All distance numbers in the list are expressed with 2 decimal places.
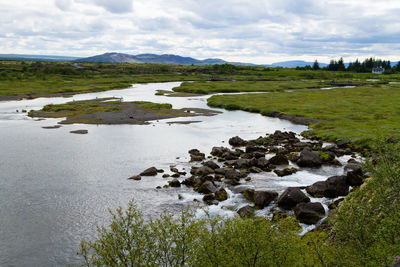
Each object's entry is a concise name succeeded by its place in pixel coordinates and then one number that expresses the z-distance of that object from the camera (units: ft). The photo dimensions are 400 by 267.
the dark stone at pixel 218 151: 183.86
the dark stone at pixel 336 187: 125.90
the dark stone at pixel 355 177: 132.77
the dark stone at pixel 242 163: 164.45
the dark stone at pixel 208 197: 126.46
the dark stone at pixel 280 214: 105.00
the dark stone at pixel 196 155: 176.45
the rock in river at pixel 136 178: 147.54
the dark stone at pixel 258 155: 178.09
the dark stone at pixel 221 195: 126.35
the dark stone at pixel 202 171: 152.05
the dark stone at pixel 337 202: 114.19
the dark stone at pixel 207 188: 132.99
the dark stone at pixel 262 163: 164.00
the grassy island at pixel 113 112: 293.23
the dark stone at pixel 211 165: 161.17
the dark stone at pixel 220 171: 155.22
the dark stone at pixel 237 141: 208.60
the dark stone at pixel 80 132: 241.14
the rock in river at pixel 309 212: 107.24
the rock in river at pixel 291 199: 117.08
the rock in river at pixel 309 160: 165.68
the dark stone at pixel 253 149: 190.09
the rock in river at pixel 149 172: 153.28
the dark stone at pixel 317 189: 127.34
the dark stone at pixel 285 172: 152.76
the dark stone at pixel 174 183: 139.95
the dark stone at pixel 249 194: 125.06
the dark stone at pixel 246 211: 108.69
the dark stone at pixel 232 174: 147.95
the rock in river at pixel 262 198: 119.34
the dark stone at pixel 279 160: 167.89
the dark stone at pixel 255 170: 157.95
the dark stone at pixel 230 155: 176.65
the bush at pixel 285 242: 58.44
